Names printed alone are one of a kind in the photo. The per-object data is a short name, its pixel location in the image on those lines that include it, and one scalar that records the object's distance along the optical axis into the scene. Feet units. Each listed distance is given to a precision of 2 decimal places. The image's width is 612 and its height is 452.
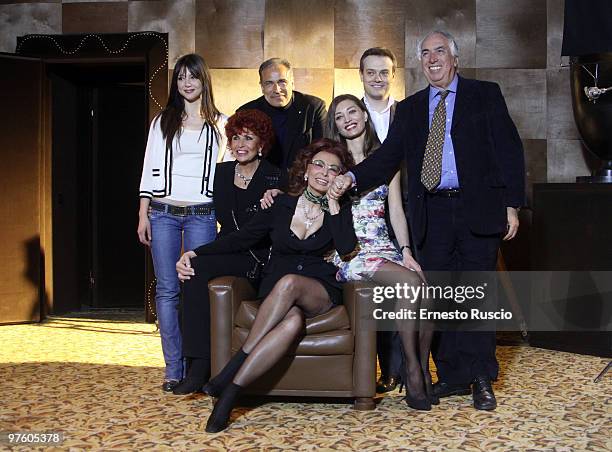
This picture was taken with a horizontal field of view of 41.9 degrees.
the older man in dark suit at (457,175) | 12.00
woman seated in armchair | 11.19
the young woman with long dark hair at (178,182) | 12.99
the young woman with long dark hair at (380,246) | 11.93
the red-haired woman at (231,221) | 12.55
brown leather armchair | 11.79
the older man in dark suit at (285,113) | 14.58
